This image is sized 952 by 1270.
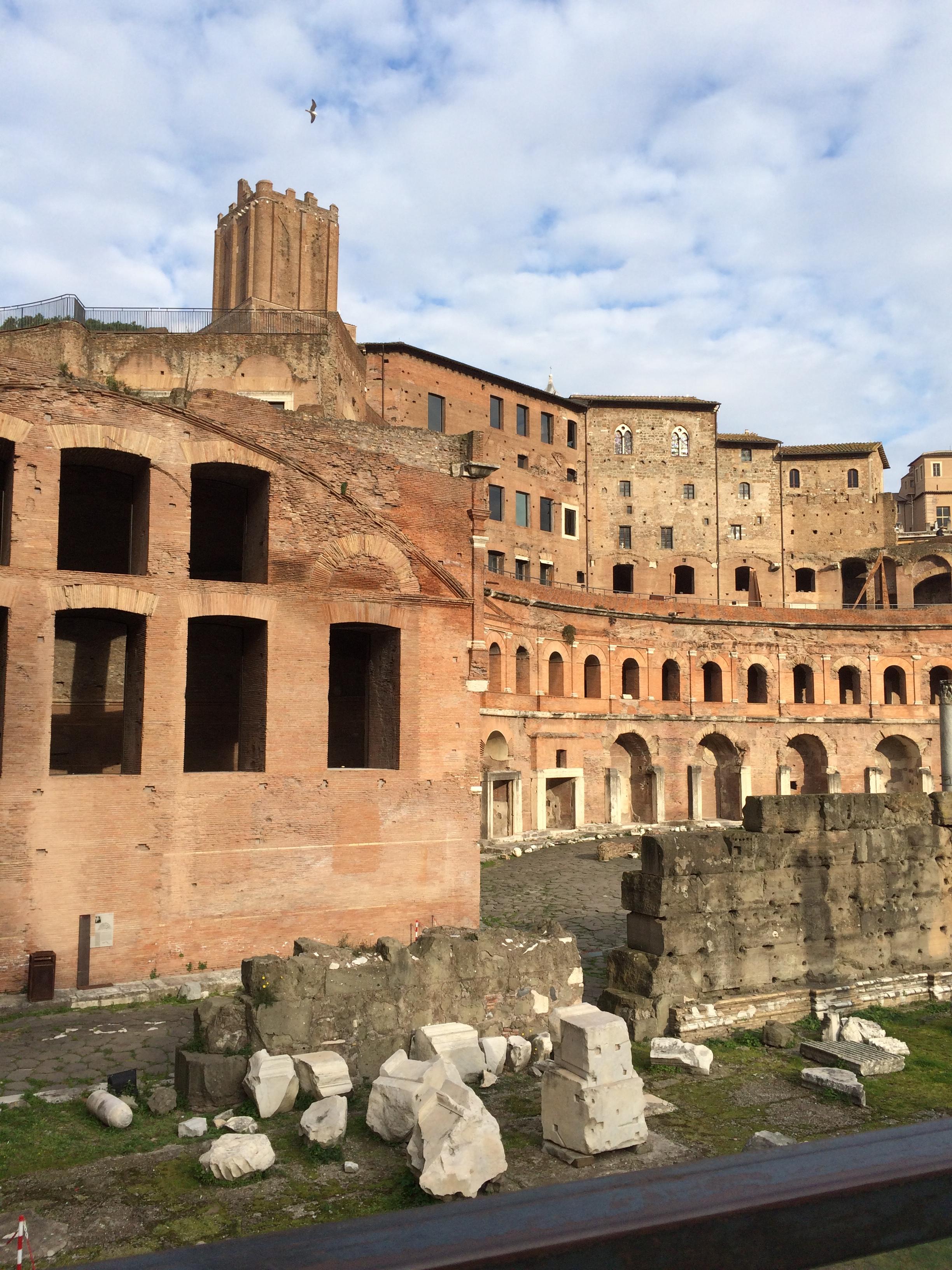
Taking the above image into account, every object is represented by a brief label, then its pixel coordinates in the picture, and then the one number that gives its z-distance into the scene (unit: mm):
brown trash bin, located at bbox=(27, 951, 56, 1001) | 12344
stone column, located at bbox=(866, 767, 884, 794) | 37531
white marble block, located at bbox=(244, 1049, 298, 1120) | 8453
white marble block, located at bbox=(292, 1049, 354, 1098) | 8719
